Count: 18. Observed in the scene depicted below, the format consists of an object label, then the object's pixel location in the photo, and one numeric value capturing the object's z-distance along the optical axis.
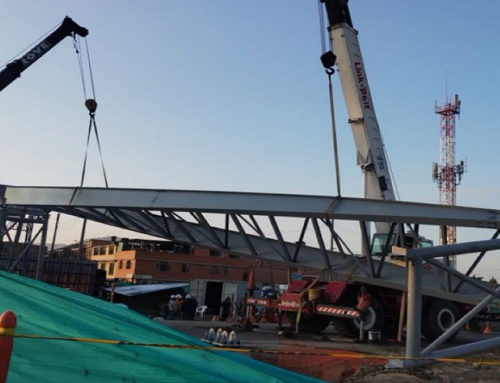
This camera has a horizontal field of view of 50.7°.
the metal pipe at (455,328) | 6.38
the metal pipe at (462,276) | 6.51
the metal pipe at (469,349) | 6.46
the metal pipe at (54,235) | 35.08
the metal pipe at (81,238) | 25.75
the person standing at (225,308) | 24.42
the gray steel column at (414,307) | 6.41
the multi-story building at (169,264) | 59.34
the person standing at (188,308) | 24.48
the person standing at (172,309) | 24.48
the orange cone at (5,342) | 3.48
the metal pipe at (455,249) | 6.34
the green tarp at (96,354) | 3.99
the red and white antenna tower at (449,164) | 48.75
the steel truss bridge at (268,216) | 11.55
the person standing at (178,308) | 24.75
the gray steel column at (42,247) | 17.98
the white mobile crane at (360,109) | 16.16
